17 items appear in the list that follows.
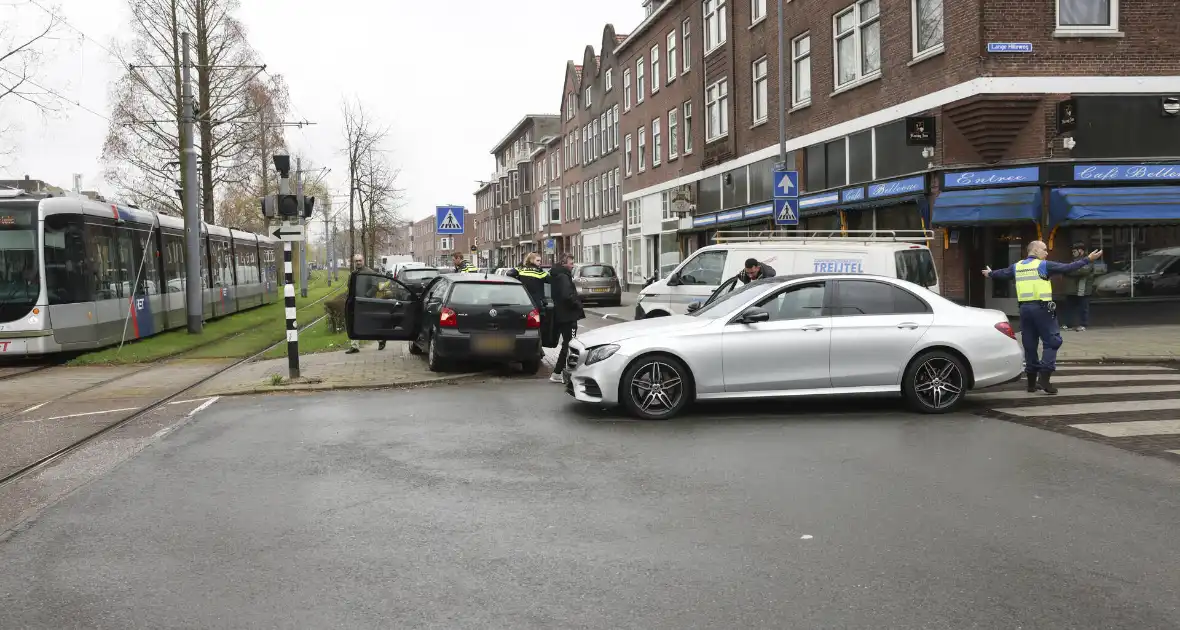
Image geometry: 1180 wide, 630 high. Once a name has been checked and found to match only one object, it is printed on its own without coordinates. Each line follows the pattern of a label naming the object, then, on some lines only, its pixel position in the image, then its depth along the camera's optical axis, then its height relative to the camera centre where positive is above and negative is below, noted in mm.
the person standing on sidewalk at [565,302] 12719 -458
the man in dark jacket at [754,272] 12977 -128
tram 14922 +134
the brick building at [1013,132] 18000 +2493
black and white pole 12281 -733
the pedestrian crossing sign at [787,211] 18172 +985
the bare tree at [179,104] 29500 +6012
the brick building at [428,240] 124862 +4775
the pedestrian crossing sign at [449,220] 24109 +1344
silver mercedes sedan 9234 -893
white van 14203 -6
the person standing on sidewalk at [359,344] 13742 -1273
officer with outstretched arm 10516 -620
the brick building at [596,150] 46062 +6370
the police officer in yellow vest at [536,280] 14523 -166
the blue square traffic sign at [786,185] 17984 +1475
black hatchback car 12820 -657
